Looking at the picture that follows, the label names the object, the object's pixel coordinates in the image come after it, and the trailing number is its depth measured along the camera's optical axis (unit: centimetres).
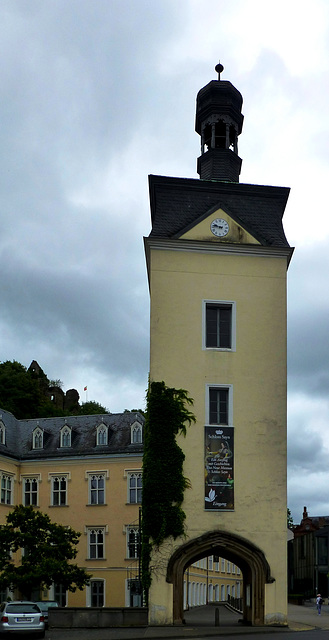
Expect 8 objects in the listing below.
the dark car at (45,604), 3708
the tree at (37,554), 4009
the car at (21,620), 2727
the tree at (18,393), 8456
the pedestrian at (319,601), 4854
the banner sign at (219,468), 3250
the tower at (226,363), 3200
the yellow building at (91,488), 5462
